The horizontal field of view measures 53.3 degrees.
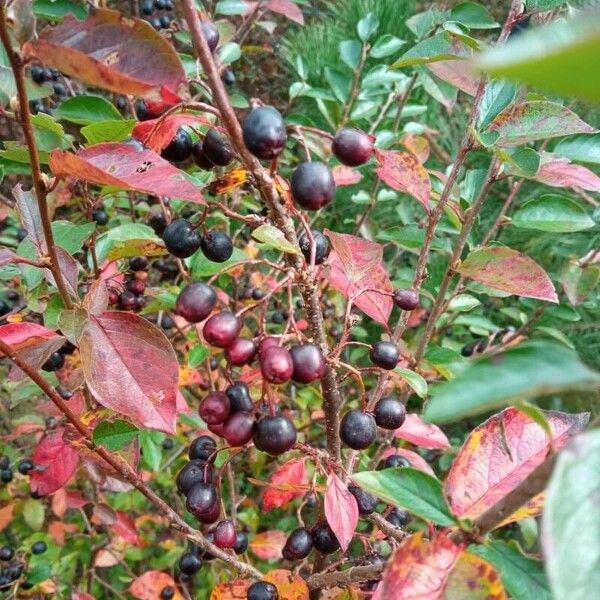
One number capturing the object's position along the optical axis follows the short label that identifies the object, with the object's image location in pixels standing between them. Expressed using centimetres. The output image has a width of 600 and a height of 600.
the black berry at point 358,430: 16
